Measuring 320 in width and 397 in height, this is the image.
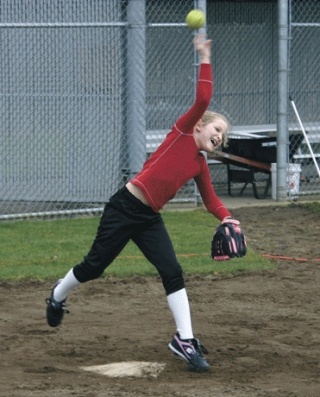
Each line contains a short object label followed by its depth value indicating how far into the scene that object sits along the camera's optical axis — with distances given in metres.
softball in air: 15.83
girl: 13.24
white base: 13.07
